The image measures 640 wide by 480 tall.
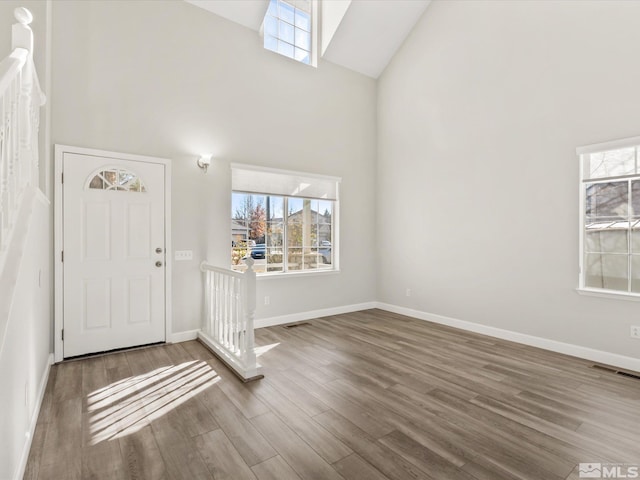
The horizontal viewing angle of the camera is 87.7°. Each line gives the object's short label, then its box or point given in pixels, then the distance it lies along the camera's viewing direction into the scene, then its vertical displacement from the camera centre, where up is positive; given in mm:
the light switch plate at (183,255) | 4086 -174
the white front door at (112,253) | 3480 -130
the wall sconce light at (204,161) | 4160 +1006
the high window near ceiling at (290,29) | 4902 +3244
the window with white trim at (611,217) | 3285 +240
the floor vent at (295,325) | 4789 -1225
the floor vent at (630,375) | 3041 -1249
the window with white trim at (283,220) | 4617 +315
